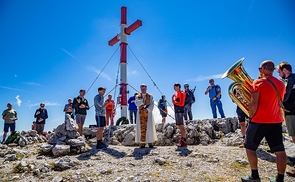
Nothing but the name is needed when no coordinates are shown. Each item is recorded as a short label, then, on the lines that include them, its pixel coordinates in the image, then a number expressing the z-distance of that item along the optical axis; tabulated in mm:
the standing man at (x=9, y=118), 9461
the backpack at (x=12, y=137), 8422
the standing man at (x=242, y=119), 5719
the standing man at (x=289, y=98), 4363
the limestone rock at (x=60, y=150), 6273
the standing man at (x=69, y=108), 9867
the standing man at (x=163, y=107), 10314
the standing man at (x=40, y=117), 10484
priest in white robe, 6691
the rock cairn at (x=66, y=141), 6379
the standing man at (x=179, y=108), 6492
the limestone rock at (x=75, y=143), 6605
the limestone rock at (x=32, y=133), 8758
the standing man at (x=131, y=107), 10414
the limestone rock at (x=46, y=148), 6505
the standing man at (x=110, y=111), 10610
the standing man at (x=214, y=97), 8969
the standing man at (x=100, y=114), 6910
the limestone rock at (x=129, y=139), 8547
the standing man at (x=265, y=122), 3404
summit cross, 14528
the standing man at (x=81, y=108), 7988
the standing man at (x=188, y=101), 9500
